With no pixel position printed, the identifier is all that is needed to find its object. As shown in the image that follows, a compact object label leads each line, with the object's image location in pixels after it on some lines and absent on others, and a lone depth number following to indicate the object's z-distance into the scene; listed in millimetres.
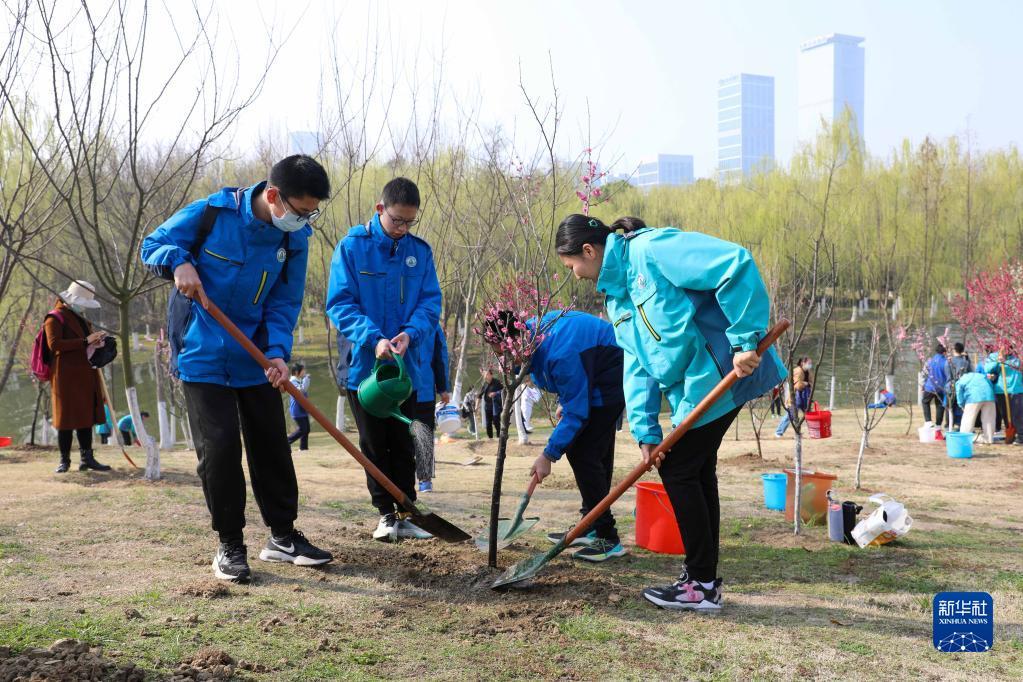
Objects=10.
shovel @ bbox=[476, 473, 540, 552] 3993
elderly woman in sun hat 6531
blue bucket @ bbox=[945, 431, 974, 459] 9852
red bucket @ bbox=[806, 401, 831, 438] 11461
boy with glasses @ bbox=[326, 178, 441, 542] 4172
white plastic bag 4301
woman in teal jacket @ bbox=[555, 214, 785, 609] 3037
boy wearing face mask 3432
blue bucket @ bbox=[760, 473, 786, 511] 5484
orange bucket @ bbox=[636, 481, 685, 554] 4234
